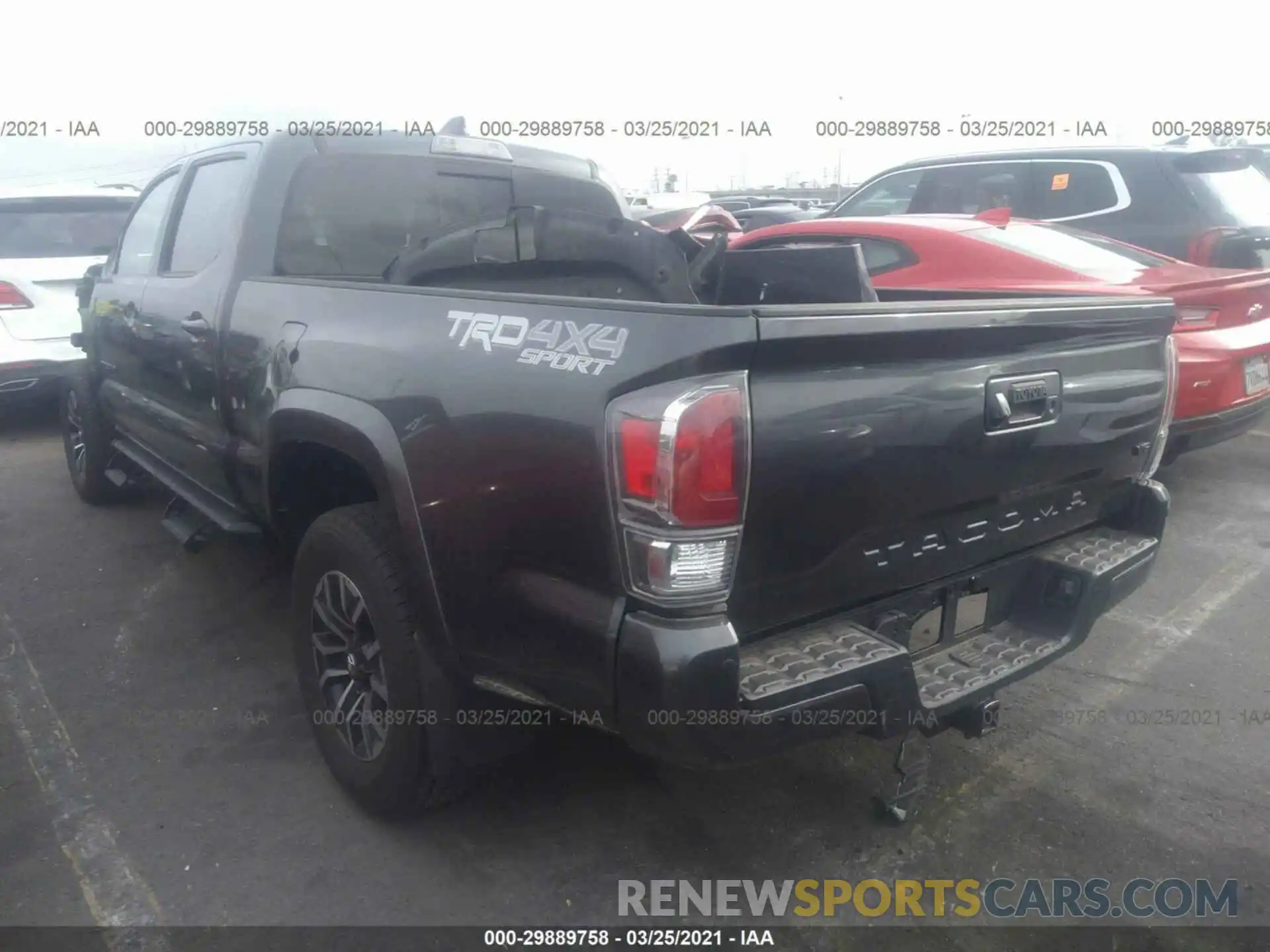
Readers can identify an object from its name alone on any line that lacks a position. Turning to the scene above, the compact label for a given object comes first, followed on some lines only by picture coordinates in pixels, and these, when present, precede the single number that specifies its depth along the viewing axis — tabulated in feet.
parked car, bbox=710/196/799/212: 61.72
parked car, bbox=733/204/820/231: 44.50
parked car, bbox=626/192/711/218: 42.92
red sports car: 14.51
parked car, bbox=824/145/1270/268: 18.19
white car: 21.45
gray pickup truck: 5.92
